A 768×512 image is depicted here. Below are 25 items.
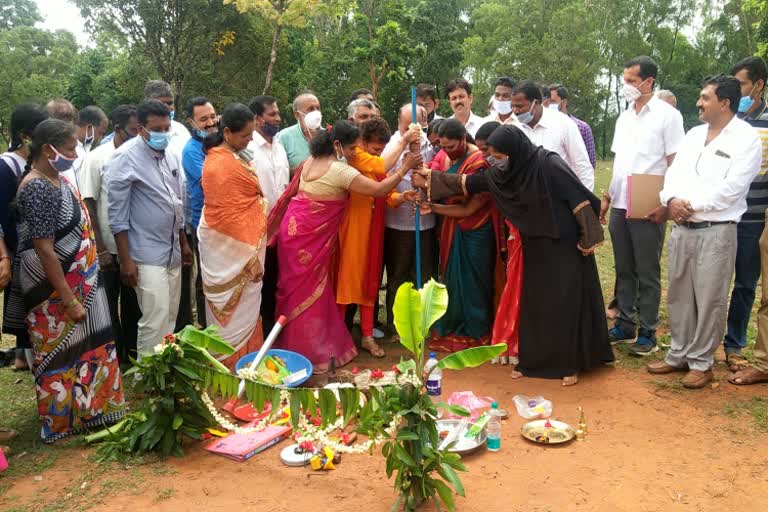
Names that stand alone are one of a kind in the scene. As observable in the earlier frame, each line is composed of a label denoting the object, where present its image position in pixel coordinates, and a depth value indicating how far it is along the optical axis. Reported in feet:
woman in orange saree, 14.89
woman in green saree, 16.99
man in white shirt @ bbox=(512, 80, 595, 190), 18.08
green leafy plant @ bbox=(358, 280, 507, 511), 9.66
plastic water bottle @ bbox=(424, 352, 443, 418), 13.20
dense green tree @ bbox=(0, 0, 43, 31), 135.26
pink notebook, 12.36
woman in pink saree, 16.14
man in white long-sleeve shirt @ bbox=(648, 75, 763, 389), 14.14
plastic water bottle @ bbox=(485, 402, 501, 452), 12.50
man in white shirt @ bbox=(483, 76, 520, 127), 20.57
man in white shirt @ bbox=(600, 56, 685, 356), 16.84
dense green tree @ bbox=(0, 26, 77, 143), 67.87
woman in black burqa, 15.05
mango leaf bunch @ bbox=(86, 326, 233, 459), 12.15
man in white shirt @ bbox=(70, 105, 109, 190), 18.20
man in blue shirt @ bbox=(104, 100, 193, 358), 14.78
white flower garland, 9.96
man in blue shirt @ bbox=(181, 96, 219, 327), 17.29
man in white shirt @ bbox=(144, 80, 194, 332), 17.85
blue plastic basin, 14.96
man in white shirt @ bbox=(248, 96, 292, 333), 17.94
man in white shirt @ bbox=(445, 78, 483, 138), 20.76
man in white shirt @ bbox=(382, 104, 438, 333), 18.20
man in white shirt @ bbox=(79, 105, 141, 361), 16.39
